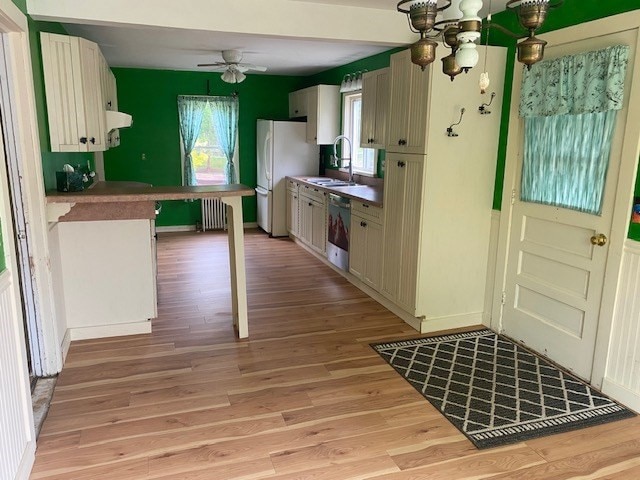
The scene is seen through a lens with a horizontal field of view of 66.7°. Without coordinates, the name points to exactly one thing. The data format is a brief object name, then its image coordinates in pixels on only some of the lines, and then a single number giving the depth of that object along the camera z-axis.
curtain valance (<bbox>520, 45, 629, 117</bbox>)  2.65
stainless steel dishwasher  5.04
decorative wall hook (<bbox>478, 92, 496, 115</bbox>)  3.55
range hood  3.99
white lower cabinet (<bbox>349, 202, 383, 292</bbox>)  4.32
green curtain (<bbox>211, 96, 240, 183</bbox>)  7.32
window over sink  5.98
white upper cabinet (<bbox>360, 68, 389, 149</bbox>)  4.34
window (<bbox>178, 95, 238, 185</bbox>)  7.21
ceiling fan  5.37
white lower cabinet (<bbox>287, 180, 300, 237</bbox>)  6.55
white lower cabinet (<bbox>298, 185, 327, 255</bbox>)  5.66
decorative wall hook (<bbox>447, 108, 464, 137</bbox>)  3.51
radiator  7.46
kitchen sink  5.76
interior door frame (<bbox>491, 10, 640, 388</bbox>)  2.62
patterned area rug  2.59
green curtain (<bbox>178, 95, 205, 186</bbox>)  7.16
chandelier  1.59
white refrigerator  6.80
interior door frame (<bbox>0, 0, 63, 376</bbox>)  2.62
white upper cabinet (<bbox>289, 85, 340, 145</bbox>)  6.31
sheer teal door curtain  2.72
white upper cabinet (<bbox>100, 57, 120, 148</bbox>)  3.98
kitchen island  3.36
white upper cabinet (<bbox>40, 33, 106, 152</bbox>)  3.16
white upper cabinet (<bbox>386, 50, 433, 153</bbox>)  3.50
